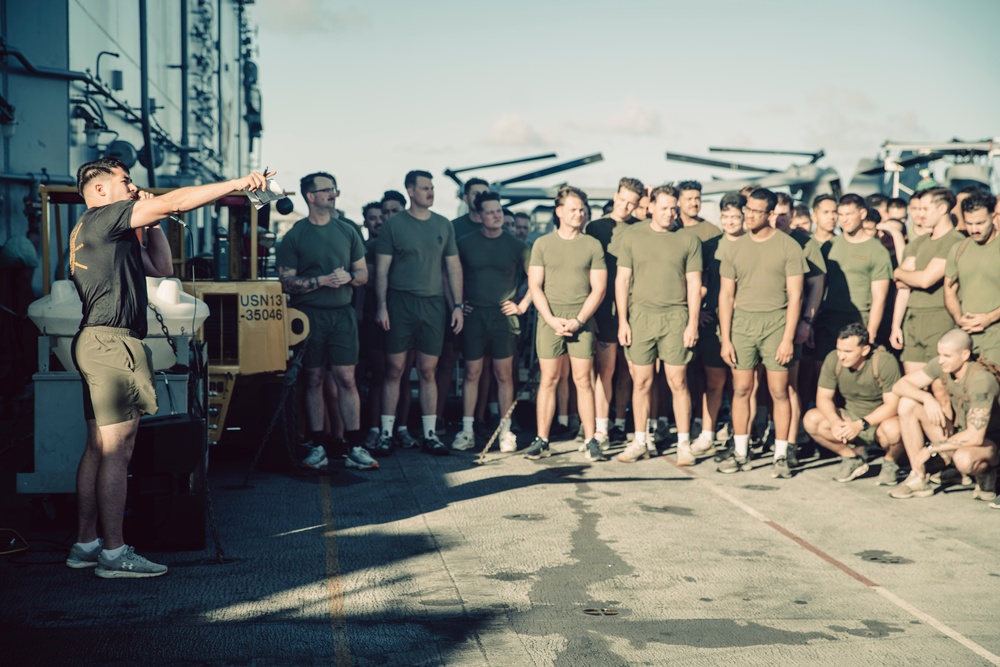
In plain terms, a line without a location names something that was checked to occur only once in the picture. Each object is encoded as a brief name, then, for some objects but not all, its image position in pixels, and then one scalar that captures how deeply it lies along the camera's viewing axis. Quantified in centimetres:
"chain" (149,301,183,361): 633
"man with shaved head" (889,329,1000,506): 764
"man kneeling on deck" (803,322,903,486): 829
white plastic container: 637
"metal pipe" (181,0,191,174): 1987
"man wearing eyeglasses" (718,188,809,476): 863
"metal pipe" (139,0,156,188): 1359
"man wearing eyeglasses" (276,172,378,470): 858
